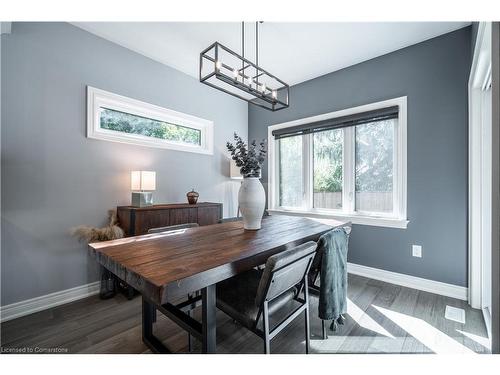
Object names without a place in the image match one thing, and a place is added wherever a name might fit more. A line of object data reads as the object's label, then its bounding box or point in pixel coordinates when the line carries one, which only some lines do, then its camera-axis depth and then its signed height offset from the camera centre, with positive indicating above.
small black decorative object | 2.92 -0.12
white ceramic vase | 1.65 -0.10
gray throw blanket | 1.43 -0.58
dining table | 0.84 -0.34
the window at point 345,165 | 2.61 +0.33
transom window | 2.35 +0.81
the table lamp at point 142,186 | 2.41 +0.02
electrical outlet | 2.40 -0.69
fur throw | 2.13 -0.45
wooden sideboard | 2.25 -0.32
